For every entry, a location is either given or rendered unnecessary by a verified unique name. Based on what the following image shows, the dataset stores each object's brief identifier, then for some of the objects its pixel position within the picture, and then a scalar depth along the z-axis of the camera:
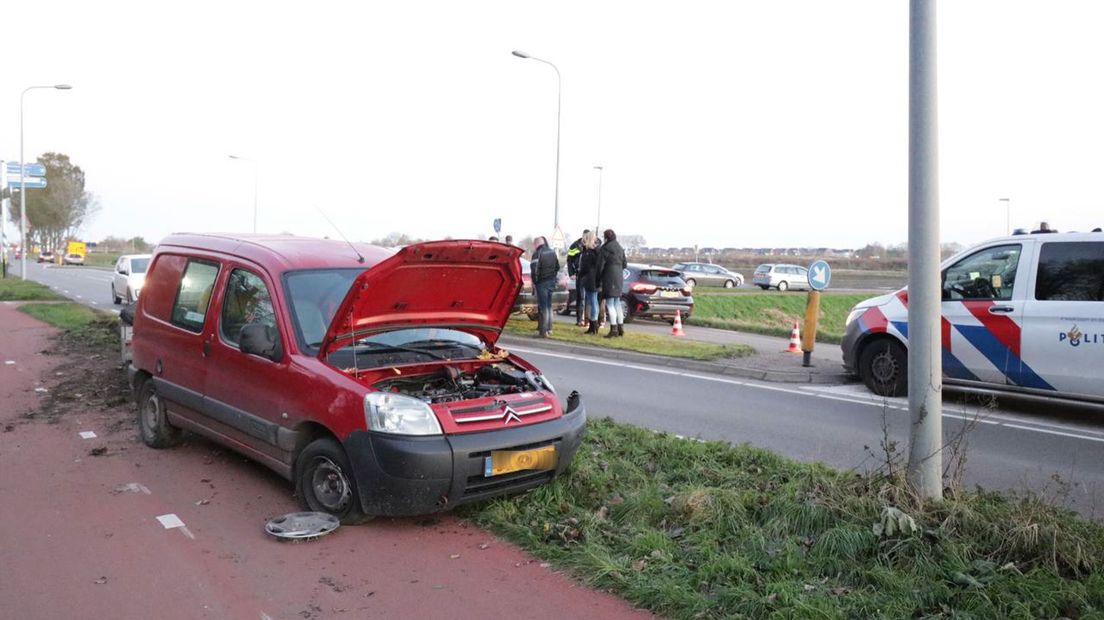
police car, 8.65
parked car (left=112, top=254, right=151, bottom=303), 23.17
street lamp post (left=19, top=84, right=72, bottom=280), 35.62
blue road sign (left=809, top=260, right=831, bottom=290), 12.66
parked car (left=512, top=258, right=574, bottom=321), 19.17
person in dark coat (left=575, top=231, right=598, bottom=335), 16.45
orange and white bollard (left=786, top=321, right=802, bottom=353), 15.04
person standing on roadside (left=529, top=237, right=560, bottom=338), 16.27
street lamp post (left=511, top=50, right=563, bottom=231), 26.31
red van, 4.95
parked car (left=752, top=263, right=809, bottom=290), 47.03
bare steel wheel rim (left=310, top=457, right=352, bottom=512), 5.12
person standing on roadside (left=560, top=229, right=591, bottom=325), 18.33
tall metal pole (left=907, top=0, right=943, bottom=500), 4.86
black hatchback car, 21.39
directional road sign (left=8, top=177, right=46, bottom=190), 43.10
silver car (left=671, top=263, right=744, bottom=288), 48.03
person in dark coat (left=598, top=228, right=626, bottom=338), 15.92
